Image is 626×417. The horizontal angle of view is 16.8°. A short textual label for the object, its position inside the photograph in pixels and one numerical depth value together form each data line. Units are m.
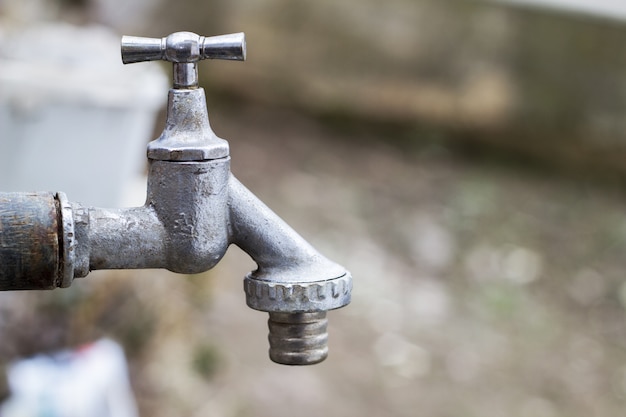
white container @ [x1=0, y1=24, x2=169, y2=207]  1.25
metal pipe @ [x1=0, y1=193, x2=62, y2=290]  0.65
